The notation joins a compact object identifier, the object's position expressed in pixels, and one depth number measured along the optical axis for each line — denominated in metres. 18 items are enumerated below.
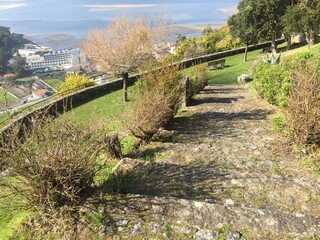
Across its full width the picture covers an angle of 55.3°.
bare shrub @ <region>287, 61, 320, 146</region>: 6.06
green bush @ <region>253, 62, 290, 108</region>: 8.79
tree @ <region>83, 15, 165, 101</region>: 18.30
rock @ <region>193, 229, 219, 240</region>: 3.28
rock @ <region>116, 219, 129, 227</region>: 3.49
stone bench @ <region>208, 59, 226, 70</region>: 24.45
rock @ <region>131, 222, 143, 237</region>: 3.37
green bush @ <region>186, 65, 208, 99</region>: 13.05
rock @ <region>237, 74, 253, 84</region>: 17.69
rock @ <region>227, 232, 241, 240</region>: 3.27
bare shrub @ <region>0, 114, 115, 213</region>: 3.62
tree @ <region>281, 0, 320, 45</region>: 23.22
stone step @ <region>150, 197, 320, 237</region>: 3.44
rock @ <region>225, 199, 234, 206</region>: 3.95
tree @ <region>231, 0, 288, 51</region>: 25.98
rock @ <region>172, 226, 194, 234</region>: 3.38
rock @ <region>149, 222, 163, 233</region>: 3.40
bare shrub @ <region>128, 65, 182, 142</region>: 7.40
